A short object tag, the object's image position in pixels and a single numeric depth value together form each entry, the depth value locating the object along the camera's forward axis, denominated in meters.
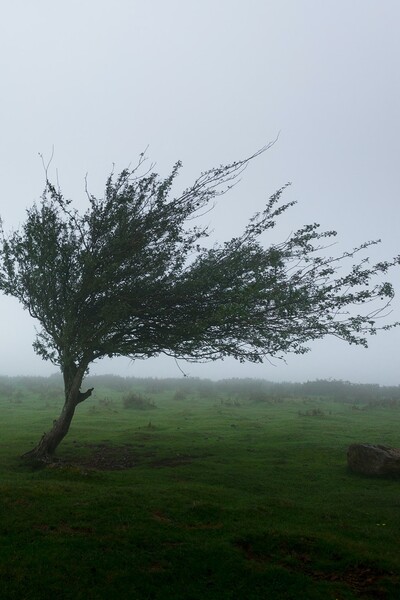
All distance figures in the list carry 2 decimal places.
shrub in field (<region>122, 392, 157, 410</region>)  59.88
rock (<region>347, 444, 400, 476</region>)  22.81
